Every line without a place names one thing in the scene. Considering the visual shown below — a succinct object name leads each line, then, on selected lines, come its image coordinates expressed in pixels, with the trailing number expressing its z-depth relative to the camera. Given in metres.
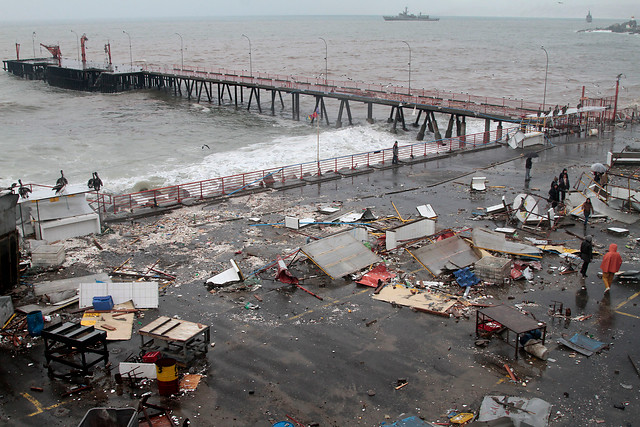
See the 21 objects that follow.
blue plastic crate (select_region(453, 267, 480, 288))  15.38
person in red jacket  14.45
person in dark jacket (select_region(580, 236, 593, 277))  15.44
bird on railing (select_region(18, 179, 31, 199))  17.92
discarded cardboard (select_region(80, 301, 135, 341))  12.83
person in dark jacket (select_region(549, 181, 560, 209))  21.66
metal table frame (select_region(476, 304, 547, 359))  11.70
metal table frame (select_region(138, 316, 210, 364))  11.62
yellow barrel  10.53
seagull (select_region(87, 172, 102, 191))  20.94
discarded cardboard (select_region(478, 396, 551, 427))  9.52
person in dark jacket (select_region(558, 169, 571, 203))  21.98
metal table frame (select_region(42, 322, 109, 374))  11.23
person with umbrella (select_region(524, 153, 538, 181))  25.77
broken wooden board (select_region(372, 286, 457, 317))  13.99
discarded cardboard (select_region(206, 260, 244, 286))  15.47
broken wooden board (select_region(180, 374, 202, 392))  10.89
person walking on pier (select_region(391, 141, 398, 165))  29.77
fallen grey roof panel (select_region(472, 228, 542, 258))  16.95
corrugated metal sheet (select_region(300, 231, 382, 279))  16.00
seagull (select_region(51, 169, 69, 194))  18.69
